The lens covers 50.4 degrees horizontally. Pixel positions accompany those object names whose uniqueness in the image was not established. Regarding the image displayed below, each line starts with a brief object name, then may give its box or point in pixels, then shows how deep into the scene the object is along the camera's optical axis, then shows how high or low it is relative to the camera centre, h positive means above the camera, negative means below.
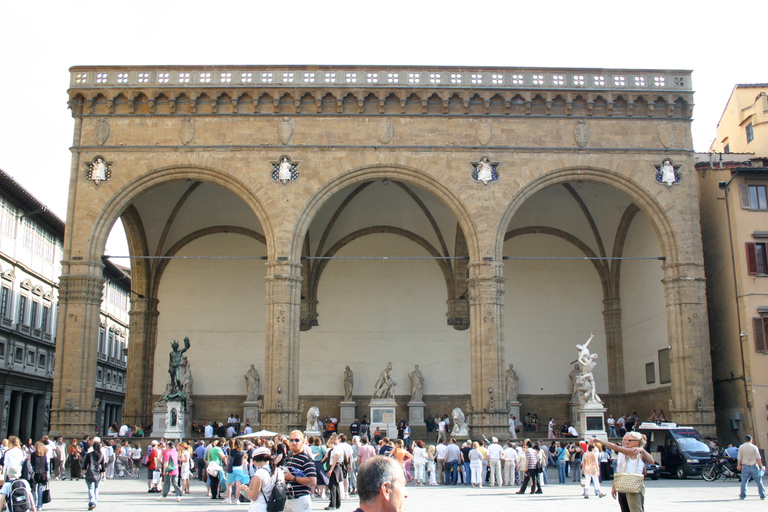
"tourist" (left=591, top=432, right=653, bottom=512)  8.93 -0.45
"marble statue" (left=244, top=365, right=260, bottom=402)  33.12 +1.53
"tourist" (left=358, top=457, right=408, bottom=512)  4.73 -0.38
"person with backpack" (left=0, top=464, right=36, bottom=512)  10.81 -0.95
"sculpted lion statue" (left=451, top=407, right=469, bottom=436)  25.88 -0.11
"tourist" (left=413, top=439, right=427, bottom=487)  21.45 -0.99
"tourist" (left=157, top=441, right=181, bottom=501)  17.81 -1.03
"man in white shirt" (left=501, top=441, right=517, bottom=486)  21.84 -1.10
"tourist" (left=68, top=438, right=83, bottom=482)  23.41 -1.06
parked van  22.70 -0.78
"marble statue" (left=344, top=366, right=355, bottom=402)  33.22 +1.48
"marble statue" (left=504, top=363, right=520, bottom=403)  33.25 +1.46
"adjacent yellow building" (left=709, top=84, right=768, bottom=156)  35.12 +13.31
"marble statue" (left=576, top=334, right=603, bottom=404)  25.78 +1.28
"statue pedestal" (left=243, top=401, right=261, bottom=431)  32.66 +0.41
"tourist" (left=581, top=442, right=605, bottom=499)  17.19 -1.04
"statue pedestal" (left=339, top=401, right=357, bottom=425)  32.96 +0.48
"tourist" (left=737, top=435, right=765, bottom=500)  16.62 -0.93
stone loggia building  26.69 +8.62
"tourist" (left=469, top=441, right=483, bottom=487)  21.20 -1.11
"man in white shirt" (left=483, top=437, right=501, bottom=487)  21.61 -1.01
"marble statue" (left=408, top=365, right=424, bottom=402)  33.12 +1.43
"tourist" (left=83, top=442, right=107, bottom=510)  15.31 -0.94
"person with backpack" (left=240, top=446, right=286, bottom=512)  8.53 -0.71
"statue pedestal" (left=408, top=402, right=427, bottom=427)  32.75 +0.34
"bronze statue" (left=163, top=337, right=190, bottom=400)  26.05 +1.77
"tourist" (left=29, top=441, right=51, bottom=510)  13.99 -0.72
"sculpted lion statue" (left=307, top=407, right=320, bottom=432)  26.52 +0.07
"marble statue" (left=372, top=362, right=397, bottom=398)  31.44 +1.32
